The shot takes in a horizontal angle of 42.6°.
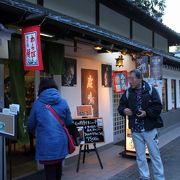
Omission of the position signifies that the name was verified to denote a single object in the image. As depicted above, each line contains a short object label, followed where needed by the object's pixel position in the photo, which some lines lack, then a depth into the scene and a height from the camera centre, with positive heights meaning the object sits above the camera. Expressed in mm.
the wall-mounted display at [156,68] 6661 +622
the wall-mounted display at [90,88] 6355 +65
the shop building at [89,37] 3819 +1136
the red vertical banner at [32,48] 3579 +675
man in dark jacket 4058 -499
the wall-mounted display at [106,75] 7035 +475
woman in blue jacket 3259 -526
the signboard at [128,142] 6107 -1379
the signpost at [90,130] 5110 -889
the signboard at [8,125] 3235 -493
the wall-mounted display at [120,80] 6958 +289
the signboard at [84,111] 5513 -494
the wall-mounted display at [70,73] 5711 +445
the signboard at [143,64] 6589 +742
